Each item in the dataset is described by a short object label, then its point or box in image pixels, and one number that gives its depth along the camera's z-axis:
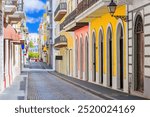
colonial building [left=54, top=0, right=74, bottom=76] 47.16
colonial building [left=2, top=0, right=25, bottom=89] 25.92
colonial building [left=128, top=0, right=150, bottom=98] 18.41
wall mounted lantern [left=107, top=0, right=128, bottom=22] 19.84
